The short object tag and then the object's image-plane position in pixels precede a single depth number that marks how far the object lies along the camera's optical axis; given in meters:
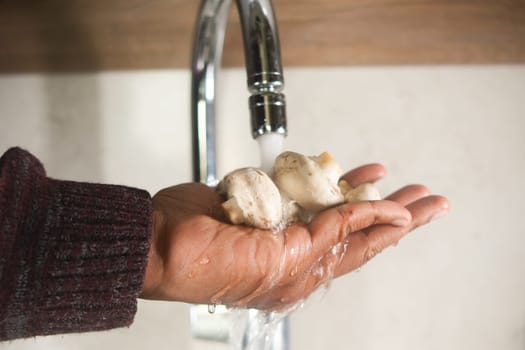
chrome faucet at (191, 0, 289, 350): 0.45
